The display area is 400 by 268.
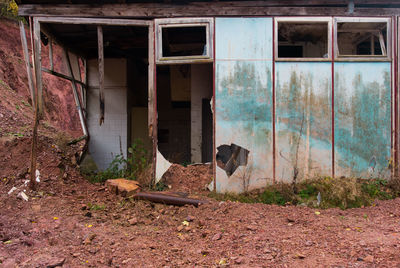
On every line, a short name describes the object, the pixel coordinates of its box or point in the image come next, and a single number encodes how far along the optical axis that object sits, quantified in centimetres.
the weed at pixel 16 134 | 702
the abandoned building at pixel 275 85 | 605
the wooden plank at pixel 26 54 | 578
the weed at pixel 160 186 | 617
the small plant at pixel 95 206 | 512
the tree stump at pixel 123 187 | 569
